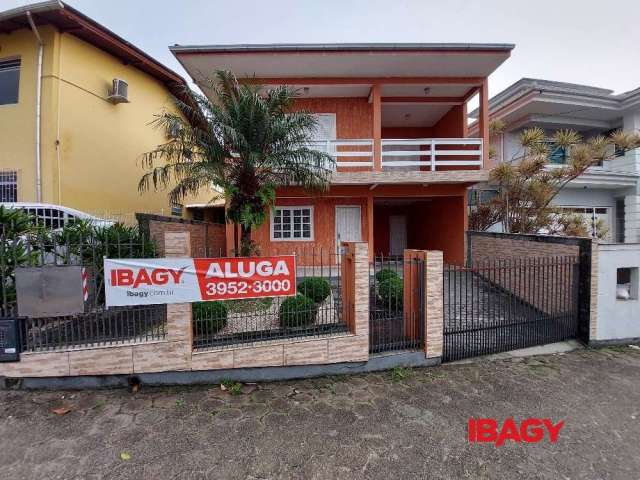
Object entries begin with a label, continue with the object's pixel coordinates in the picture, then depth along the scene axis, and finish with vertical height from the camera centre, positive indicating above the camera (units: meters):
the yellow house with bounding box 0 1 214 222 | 8.09 +3.83
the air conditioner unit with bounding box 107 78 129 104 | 9.70 +4.81
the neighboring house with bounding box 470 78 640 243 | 12.20 +4.82
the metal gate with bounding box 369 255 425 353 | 4.84 -1.41
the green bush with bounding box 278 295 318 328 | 4.63 -1.19
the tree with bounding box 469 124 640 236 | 9.33 +1.74
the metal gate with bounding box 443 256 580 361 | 5.16 -1.66
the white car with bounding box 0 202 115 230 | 6.73 +0.62
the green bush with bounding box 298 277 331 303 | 5.50 -1.00
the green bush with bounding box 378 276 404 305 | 5.31 -1.04
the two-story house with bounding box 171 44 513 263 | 8.95 +4.77
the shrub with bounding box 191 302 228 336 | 4.38 -1.20
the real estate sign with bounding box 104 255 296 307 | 4.07 -0.58
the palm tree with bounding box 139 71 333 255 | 6.48 +2.04
